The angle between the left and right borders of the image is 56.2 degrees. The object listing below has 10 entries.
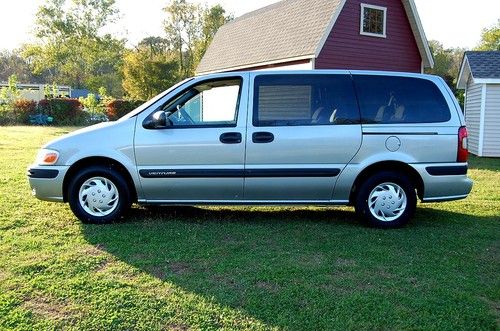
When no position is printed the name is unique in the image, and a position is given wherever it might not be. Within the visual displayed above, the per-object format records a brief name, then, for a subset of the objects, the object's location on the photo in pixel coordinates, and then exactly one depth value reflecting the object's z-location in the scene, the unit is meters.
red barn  16.44
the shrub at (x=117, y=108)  32.06
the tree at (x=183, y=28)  45.84
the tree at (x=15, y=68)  74.06
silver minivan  5.44
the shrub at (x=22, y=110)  29.91
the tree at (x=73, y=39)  55.75
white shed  14.62
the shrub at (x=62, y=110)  30.12
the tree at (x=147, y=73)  35.50
